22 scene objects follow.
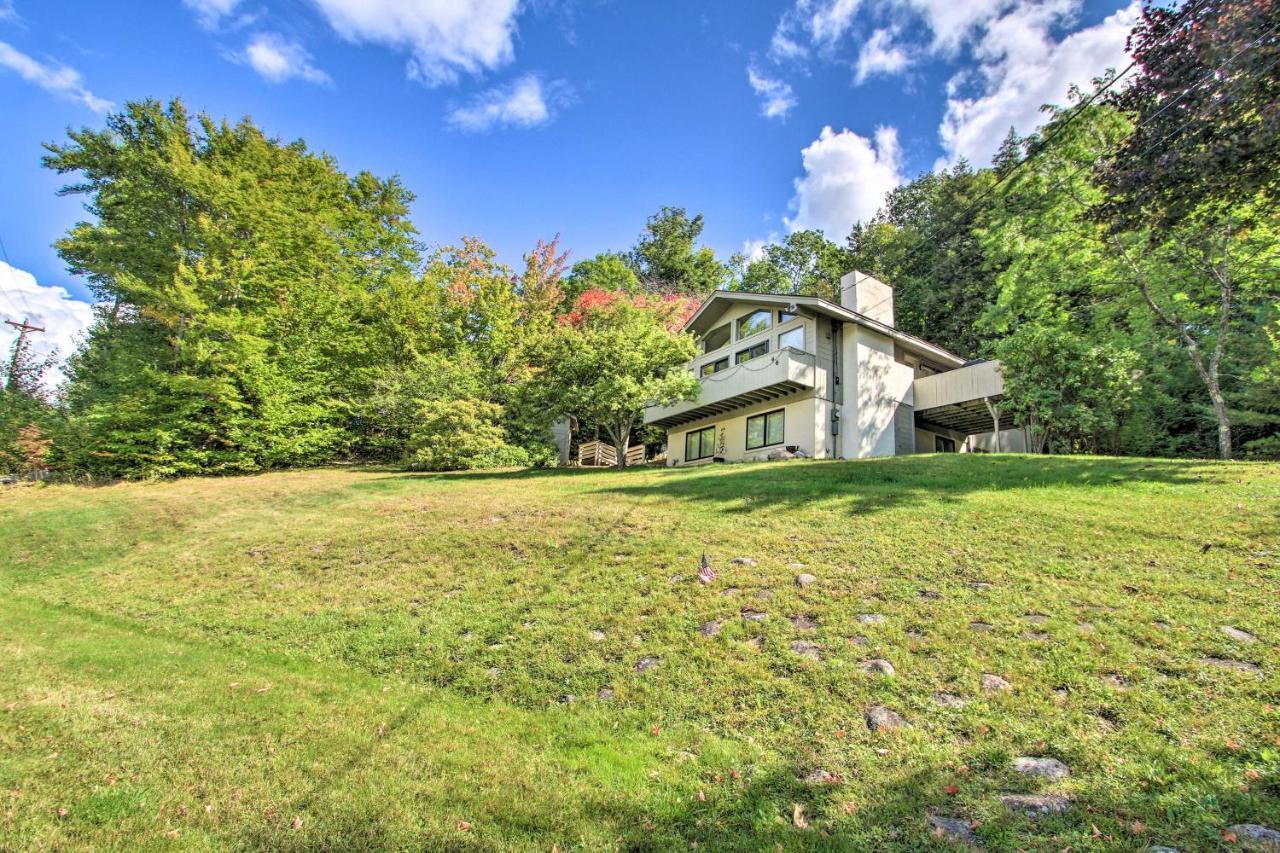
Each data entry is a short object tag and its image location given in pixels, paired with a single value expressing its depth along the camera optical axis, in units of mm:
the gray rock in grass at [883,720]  4020
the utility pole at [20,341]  30469
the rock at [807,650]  5086
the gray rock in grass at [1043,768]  3337
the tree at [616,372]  18453
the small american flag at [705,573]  6938
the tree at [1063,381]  15477
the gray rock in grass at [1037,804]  3045
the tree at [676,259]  42594
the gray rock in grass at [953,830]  2904
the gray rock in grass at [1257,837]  2657
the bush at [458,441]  20812
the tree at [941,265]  32156
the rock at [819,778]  3512
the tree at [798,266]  39312
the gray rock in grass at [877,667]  4707
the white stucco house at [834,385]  19266
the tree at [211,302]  19375
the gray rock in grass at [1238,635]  4617
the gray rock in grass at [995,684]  4305
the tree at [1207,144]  8703
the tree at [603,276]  36750
